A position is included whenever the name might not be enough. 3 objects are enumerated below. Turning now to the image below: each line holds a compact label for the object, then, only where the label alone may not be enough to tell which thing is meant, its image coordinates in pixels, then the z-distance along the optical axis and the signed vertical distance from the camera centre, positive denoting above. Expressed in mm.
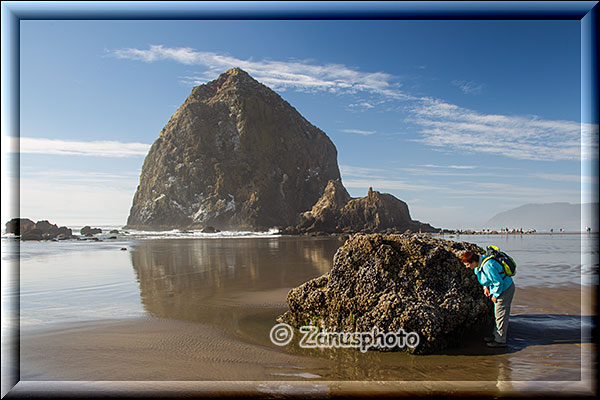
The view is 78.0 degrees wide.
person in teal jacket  4781 -1144
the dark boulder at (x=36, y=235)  27686 -2063
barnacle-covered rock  4695 -1220
